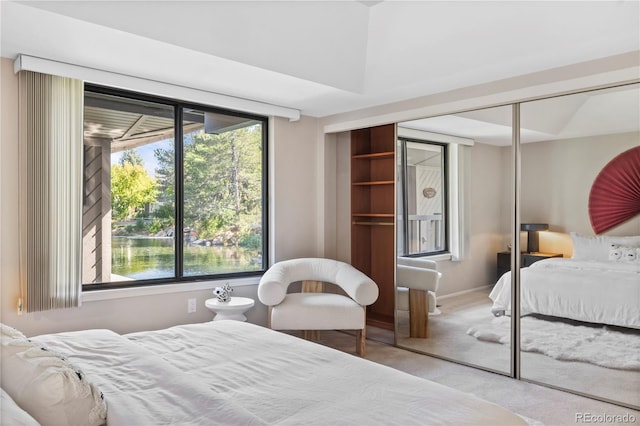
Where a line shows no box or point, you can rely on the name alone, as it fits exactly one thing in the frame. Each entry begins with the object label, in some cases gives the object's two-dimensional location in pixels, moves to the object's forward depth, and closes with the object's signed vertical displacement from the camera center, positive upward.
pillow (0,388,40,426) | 1.09 -0.49
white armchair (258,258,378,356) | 3.70 -0.75
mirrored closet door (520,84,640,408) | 2.91 -0.22
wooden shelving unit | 4.93 -0.01
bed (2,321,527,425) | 1.33 -0.63
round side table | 3.72 -0.78
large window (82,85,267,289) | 3.56 +0.19
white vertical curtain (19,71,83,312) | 3.09 +0.17
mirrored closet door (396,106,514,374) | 3.52 -0.17
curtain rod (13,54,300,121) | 3.03 +0.98
